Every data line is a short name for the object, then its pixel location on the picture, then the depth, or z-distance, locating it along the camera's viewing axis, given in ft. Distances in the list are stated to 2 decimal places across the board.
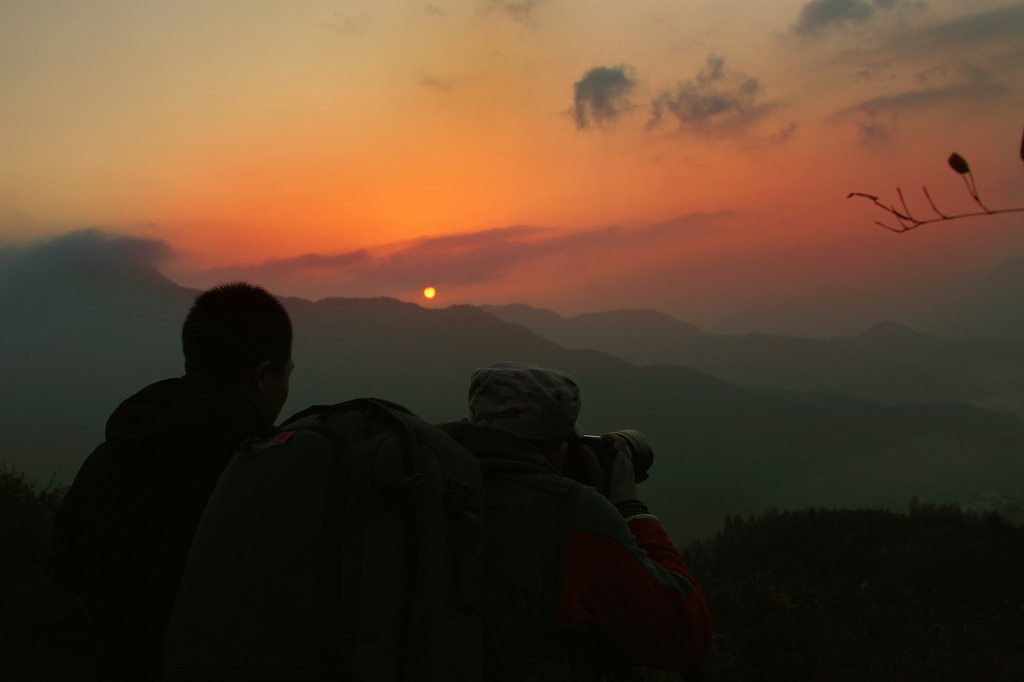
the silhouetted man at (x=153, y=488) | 6.79
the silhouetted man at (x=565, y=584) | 5.30
